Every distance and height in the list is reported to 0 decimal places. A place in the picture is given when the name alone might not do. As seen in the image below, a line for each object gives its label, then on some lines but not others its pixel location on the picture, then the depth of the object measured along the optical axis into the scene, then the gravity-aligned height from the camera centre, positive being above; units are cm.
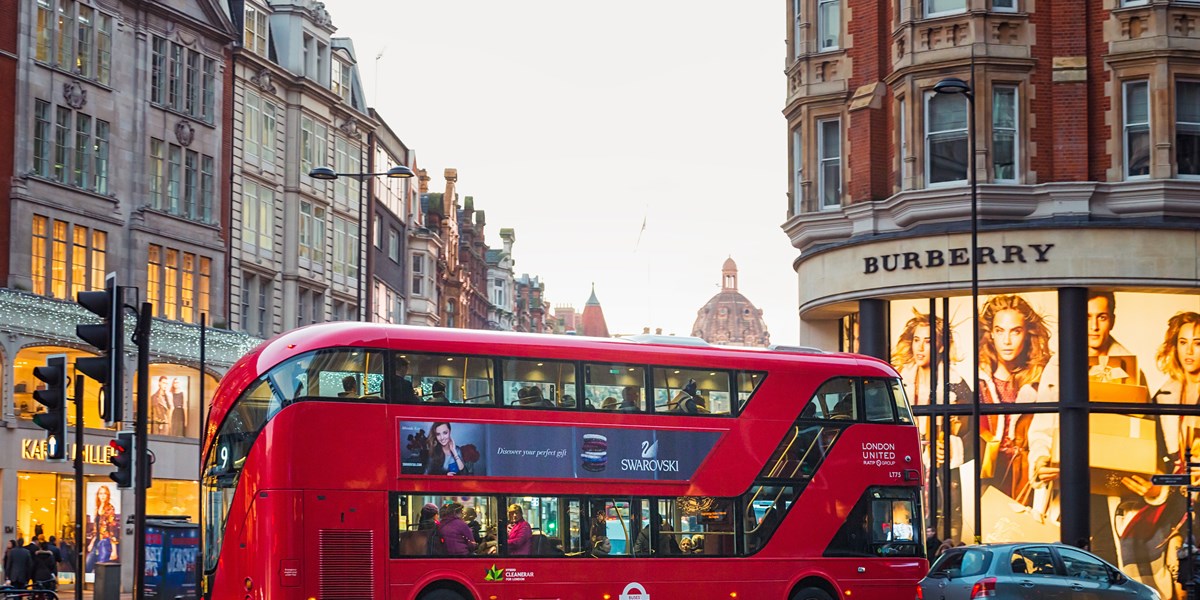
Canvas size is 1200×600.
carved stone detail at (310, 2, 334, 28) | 6253 +1562
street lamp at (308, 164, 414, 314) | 4088 +644
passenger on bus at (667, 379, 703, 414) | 2486 +40
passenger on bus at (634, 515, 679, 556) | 2452 -170
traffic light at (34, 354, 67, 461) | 1800 +26
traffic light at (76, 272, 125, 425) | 1780 +89
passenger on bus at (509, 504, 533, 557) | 2338 -149
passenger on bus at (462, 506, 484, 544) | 2295 -129
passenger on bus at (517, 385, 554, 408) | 2334 +42
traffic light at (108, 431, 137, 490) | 2053 -41
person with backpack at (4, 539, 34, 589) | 3170 -264
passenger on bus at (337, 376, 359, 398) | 2198 +54
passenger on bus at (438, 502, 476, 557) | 2281 -145
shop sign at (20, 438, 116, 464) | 4312 -65
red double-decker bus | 2172 -62
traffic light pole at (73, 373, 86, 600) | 1923 -104
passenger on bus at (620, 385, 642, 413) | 2433 +41
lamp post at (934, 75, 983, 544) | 3350 +378
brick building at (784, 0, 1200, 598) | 3688 +403
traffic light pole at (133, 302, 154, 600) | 2009 -16
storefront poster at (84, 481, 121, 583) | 4681 -277
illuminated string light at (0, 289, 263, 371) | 4244 +276
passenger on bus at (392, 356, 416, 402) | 2242 +58
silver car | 2344 -212
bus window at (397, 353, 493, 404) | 2259 +67
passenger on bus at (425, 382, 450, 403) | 2269 +47
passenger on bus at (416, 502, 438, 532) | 2264 -120
